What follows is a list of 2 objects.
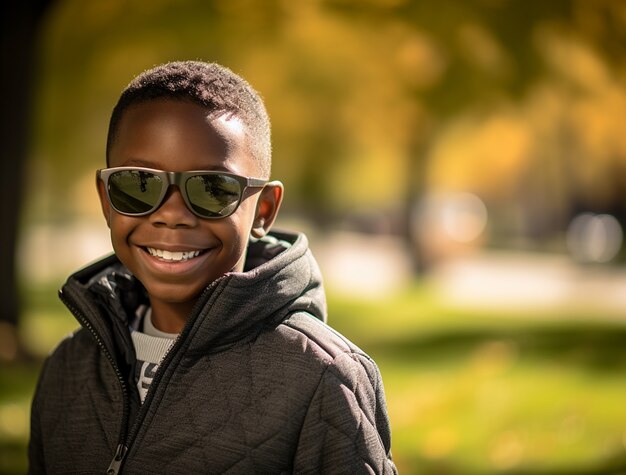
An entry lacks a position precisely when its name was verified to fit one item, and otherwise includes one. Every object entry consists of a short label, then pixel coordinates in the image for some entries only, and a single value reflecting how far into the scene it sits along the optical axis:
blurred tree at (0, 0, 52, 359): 8.58
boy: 2.19
